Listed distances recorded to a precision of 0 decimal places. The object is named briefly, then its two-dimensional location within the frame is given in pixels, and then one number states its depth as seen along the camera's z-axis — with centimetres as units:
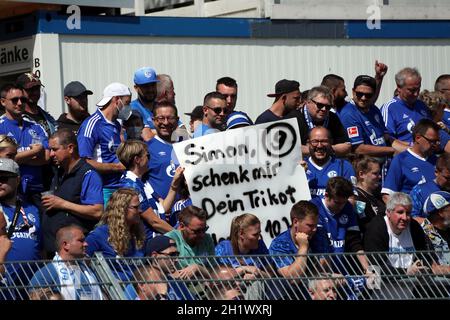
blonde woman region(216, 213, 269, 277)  1942
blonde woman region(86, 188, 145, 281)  1886
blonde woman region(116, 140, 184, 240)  2084
